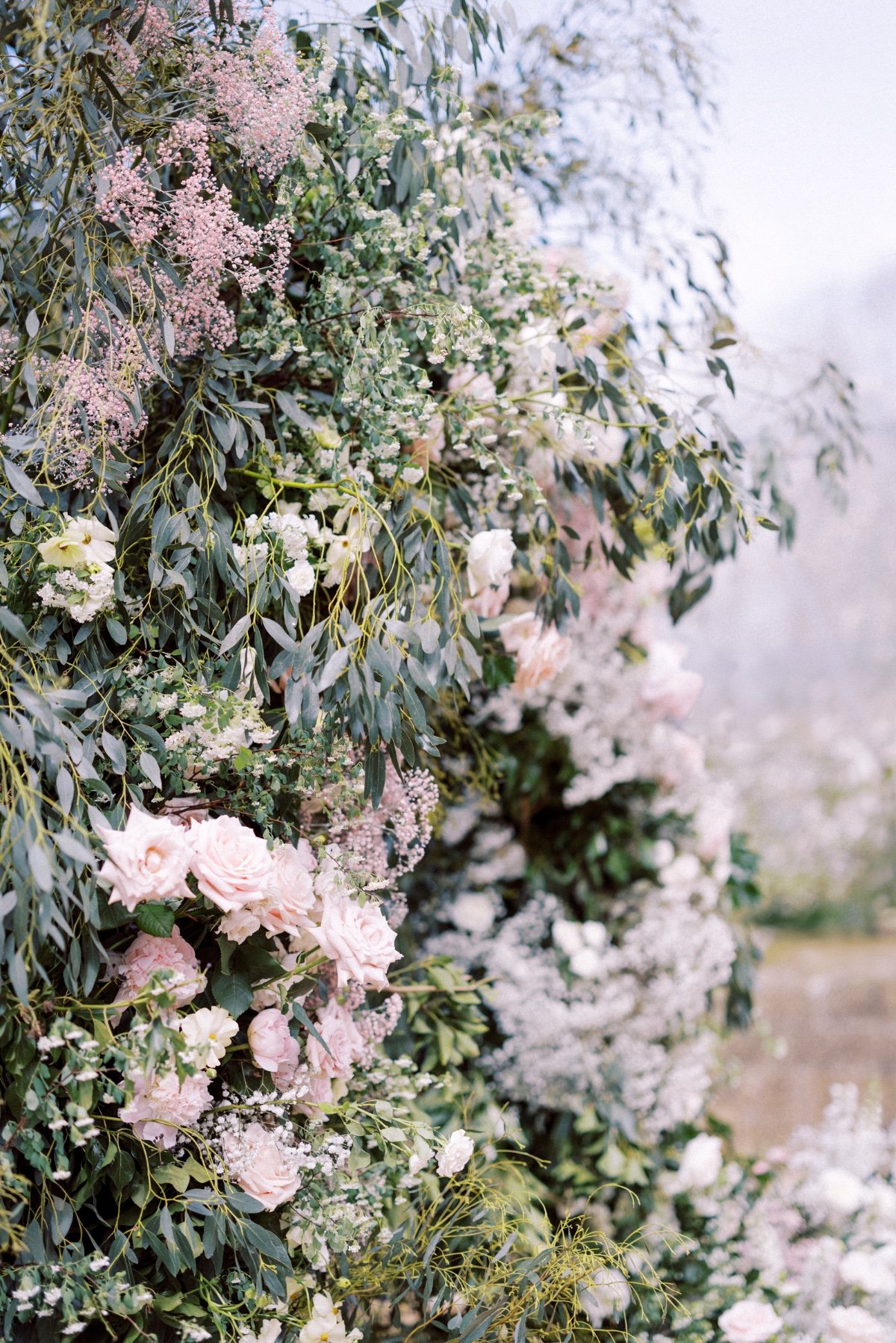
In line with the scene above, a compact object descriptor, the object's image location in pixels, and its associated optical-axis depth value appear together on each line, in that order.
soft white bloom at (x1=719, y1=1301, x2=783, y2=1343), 1.21
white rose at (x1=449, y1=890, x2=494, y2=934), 1.53
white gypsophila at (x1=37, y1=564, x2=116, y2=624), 0.90
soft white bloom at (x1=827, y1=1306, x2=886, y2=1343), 1.33
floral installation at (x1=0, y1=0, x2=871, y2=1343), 0.83
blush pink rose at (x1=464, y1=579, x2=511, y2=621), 1.21
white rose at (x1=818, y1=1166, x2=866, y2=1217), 1.59
